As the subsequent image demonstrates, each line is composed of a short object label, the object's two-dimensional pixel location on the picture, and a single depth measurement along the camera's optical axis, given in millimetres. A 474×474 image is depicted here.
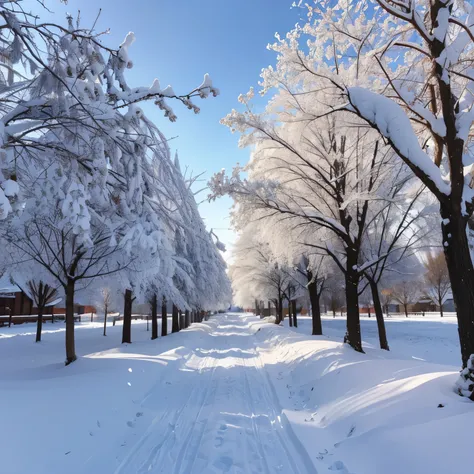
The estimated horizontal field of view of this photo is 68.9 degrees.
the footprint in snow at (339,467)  3799
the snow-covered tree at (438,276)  45125
